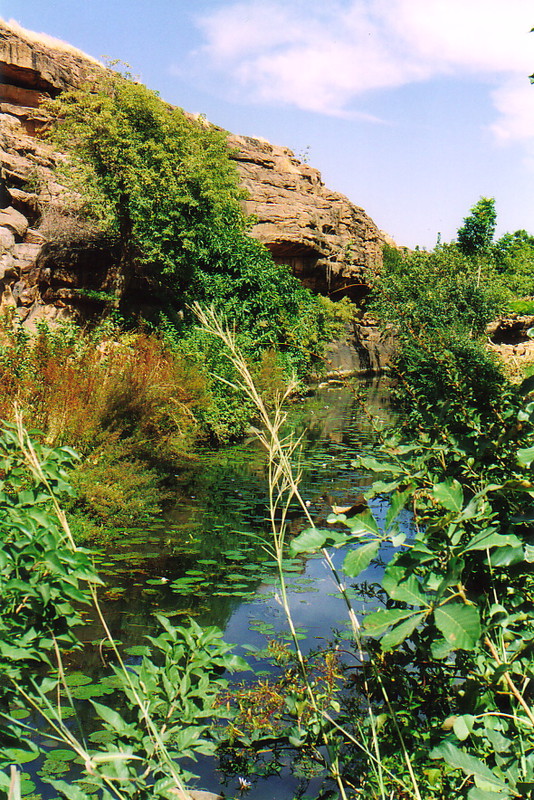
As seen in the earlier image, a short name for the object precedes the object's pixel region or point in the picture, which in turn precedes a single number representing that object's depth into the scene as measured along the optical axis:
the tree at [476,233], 42.83
